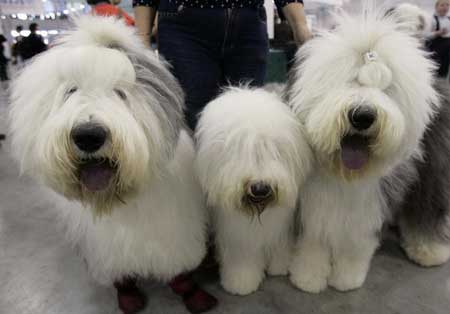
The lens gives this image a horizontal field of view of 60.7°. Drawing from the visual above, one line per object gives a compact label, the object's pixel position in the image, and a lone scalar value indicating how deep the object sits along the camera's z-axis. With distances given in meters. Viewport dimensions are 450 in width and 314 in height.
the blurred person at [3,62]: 9.33
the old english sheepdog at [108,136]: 1.15
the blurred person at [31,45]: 7.57
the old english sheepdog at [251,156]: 1.45
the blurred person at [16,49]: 9.86
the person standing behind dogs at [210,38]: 1.90
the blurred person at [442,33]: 5.19
